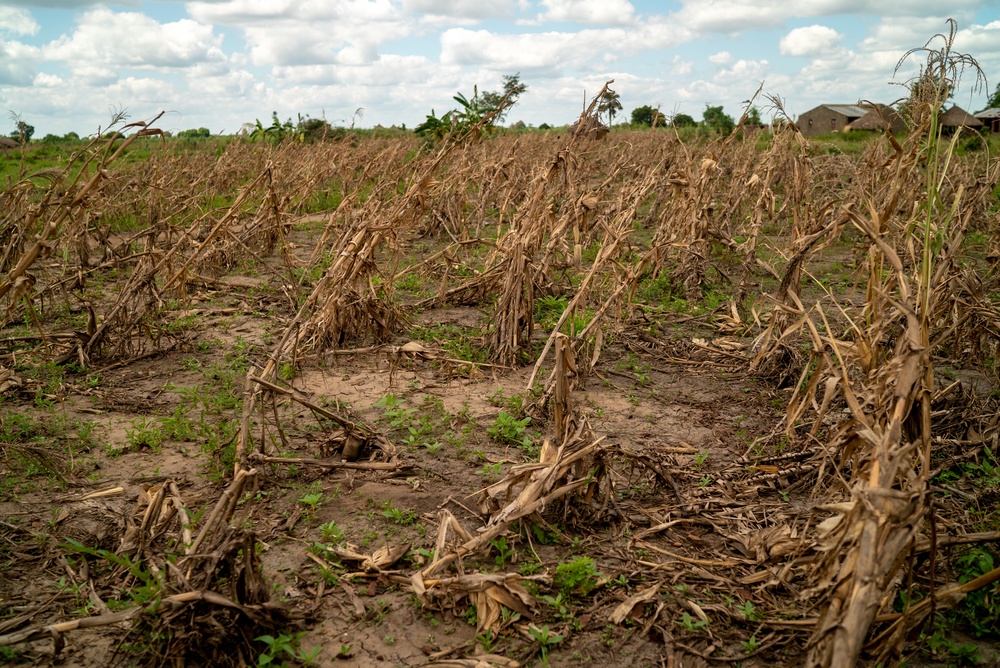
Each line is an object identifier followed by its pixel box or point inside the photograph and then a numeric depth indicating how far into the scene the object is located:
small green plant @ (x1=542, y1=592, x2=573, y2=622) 2.71
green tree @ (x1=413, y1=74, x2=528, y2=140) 18.58
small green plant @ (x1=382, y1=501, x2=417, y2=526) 3.33
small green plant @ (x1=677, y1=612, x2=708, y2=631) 2.63
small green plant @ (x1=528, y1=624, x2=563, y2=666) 2.55
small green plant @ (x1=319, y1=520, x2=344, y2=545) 3.21
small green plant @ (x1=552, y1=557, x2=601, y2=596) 2.81
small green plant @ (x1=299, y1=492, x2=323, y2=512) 3.46
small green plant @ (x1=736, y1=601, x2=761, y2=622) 2.69
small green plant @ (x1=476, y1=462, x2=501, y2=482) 3.75
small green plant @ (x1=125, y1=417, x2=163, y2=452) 4.02
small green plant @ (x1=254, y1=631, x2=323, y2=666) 2.46
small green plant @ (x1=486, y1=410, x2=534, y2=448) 4.14
